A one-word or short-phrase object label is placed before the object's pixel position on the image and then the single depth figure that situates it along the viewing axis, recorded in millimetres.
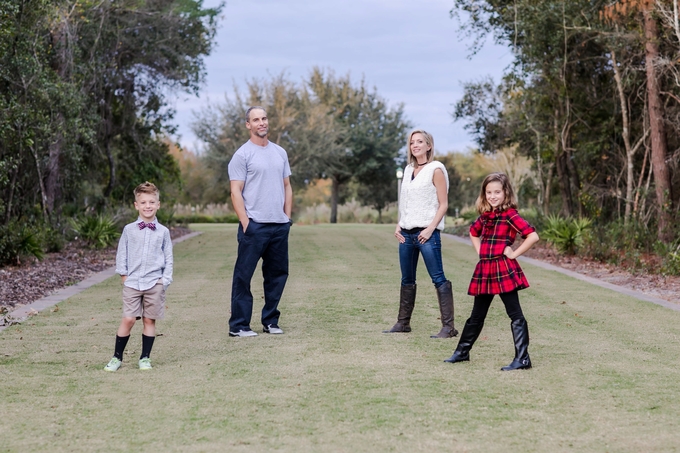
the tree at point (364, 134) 56469
